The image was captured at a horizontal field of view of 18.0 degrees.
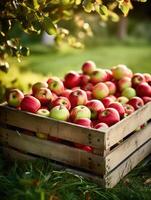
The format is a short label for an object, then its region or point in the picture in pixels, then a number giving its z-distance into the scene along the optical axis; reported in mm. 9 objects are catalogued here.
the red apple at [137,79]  4160
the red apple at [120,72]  4250
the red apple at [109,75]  4305
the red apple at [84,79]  4223
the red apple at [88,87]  4141
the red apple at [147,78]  4257
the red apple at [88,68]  4363
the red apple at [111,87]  4113
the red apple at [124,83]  4141
